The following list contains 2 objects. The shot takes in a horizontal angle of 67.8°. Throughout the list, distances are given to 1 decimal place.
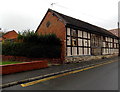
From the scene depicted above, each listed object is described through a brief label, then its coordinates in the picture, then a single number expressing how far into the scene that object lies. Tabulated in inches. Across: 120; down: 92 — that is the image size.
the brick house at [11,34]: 1109.5
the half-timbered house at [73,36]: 437.7
